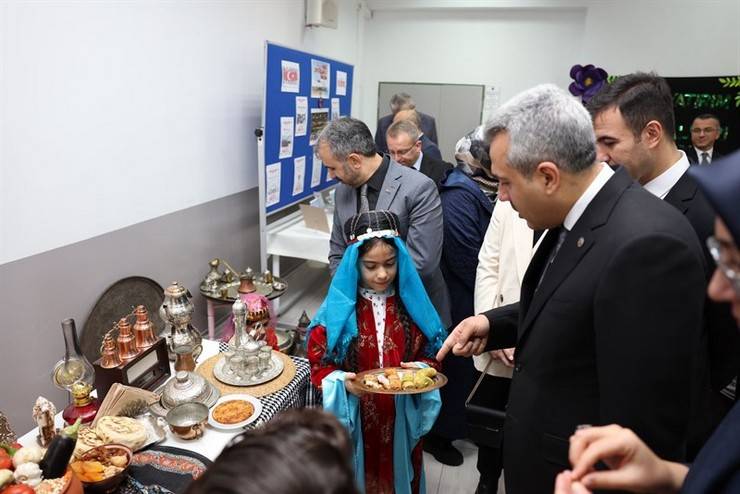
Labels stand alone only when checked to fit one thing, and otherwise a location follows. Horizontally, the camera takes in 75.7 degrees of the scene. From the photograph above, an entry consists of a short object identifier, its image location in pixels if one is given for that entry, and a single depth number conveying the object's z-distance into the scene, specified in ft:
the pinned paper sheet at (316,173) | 13.50
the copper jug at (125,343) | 5.15
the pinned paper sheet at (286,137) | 11.18
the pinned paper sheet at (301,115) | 11.86
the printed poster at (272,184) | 10.83
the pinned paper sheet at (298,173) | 12.21
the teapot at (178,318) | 5.80
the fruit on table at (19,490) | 3.21
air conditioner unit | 13.88
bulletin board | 10.51
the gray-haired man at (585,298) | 2.81
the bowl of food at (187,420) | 4.63
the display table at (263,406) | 4.65
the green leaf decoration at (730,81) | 15.42
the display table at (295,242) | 11.34
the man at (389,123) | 15.53
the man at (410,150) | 9.82
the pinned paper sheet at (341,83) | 14.69
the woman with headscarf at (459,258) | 7.98
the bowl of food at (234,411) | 4.89
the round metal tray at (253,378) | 5.69
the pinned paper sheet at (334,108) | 14.45
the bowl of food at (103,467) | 3.87
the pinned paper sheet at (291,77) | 10.91
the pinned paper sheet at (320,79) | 12.65
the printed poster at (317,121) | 12.98
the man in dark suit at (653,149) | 5.02
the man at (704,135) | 14.88
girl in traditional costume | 5.61
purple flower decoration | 16.31
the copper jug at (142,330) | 5.43
